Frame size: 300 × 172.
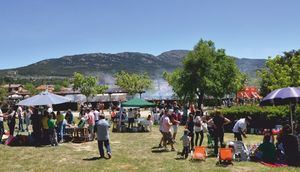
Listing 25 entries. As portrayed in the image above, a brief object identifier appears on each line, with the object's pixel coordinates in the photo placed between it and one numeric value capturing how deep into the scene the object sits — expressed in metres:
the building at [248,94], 58.63
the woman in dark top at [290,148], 10.51
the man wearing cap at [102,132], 11.44
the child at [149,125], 19.81
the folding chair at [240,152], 10.98
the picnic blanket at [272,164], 10.27
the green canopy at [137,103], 20.71
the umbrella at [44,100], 14.81
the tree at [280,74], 28.48
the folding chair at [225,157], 10.48
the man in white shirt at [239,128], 11.94
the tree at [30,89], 92.30
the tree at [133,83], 71.24
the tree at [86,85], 67.46
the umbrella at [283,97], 11.11
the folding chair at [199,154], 11.00
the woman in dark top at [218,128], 11.67
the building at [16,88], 108.13
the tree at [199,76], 36.99
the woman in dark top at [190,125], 12.52
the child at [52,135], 14.26
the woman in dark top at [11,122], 16.20
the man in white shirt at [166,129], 12.75
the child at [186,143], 11.19
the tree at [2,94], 62.66
